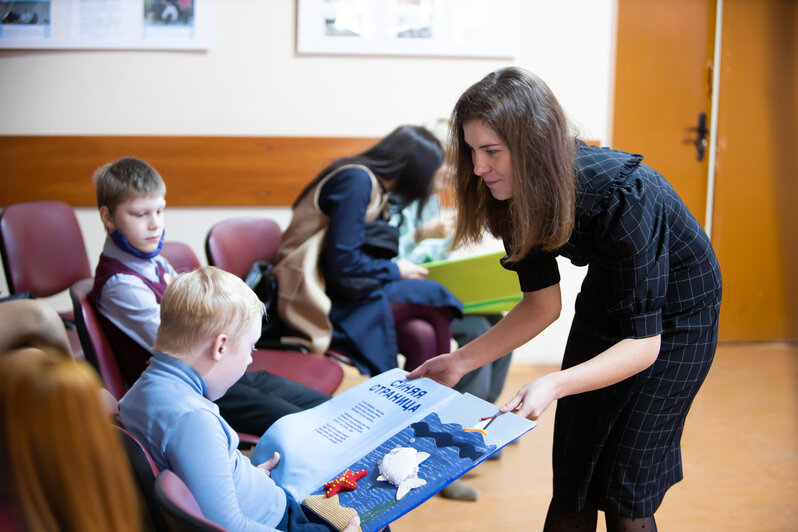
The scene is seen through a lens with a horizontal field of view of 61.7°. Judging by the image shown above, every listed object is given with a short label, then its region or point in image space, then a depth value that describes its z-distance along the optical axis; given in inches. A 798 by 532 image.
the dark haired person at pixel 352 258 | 91.0
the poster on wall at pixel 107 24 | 123.3
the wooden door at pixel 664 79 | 147.9
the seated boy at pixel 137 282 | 66.1
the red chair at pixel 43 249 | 96.2
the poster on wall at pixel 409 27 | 129.1
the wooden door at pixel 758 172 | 154.0
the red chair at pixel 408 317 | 98.0
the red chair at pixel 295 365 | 82.4
